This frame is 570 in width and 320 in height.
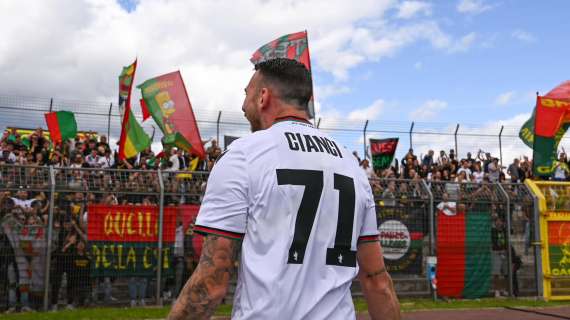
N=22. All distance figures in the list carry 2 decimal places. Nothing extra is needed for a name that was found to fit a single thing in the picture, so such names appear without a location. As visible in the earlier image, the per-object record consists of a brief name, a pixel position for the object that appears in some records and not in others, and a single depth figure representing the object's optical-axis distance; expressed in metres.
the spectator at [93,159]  13.68
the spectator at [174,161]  14.70
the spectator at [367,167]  15.58
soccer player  2.12
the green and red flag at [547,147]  13.74
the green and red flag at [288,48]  12.59
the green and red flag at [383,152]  18.30
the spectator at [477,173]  17.81
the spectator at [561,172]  16.93
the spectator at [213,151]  15.55
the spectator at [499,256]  12.37
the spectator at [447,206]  11.99
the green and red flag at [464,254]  11.95
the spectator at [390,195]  11.61
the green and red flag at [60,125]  16.02
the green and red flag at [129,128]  13.93
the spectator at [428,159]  19.14
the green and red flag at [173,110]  13.15
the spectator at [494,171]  18.41
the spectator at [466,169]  17.12
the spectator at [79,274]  10.00
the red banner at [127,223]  10.16
